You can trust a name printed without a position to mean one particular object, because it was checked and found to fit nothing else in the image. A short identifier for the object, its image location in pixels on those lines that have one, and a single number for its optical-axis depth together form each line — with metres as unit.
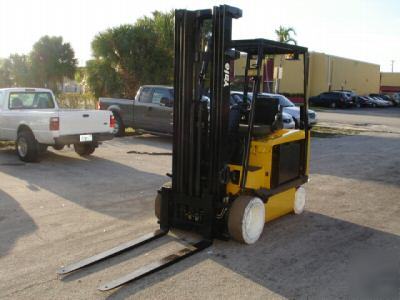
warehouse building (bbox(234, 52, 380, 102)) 53.06
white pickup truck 10.73
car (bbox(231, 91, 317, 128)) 18.63
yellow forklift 5.56
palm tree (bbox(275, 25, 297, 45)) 45.31
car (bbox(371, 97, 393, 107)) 51.97
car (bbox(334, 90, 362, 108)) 46.34
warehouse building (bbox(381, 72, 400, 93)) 73.01
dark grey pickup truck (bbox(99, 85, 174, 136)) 15.57
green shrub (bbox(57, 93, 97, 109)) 22.55
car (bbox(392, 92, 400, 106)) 57.34
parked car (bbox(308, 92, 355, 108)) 45.53
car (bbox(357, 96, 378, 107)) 49.78
